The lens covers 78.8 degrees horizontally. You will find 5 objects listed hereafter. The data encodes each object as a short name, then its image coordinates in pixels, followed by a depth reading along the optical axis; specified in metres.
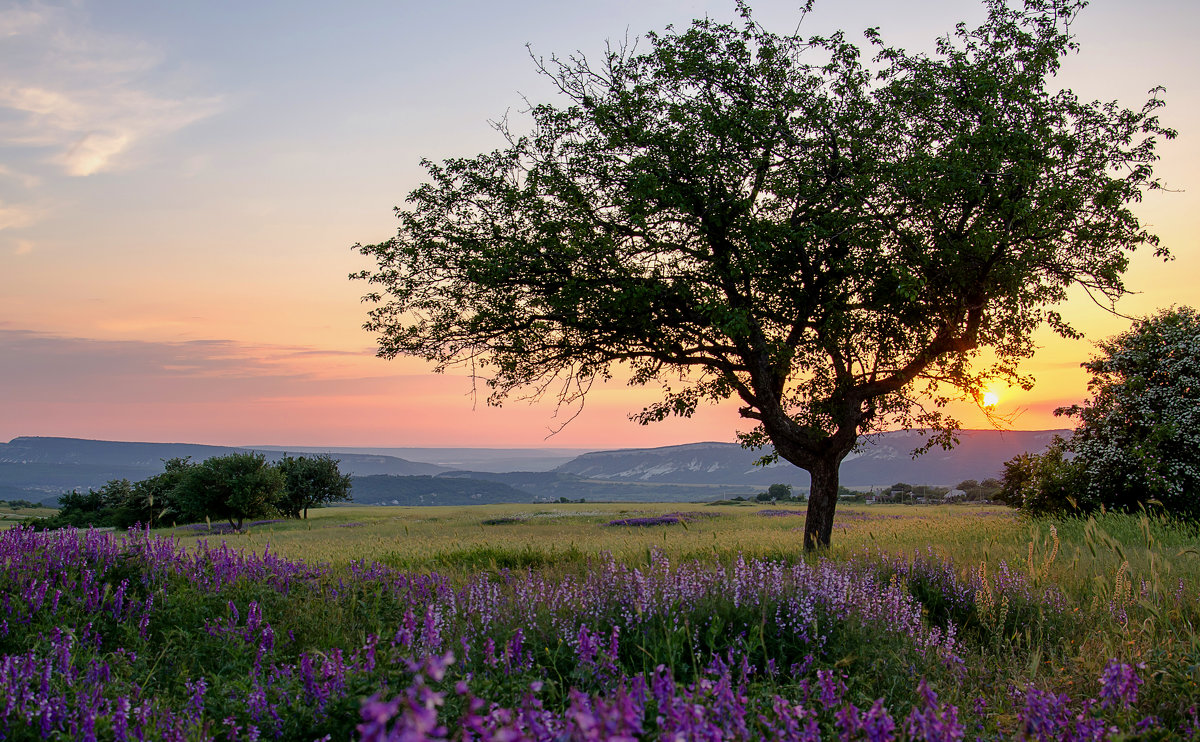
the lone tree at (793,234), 12.57
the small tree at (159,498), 37.72
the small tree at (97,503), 40.22
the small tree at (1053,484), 20.66
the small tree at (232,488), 34.66
